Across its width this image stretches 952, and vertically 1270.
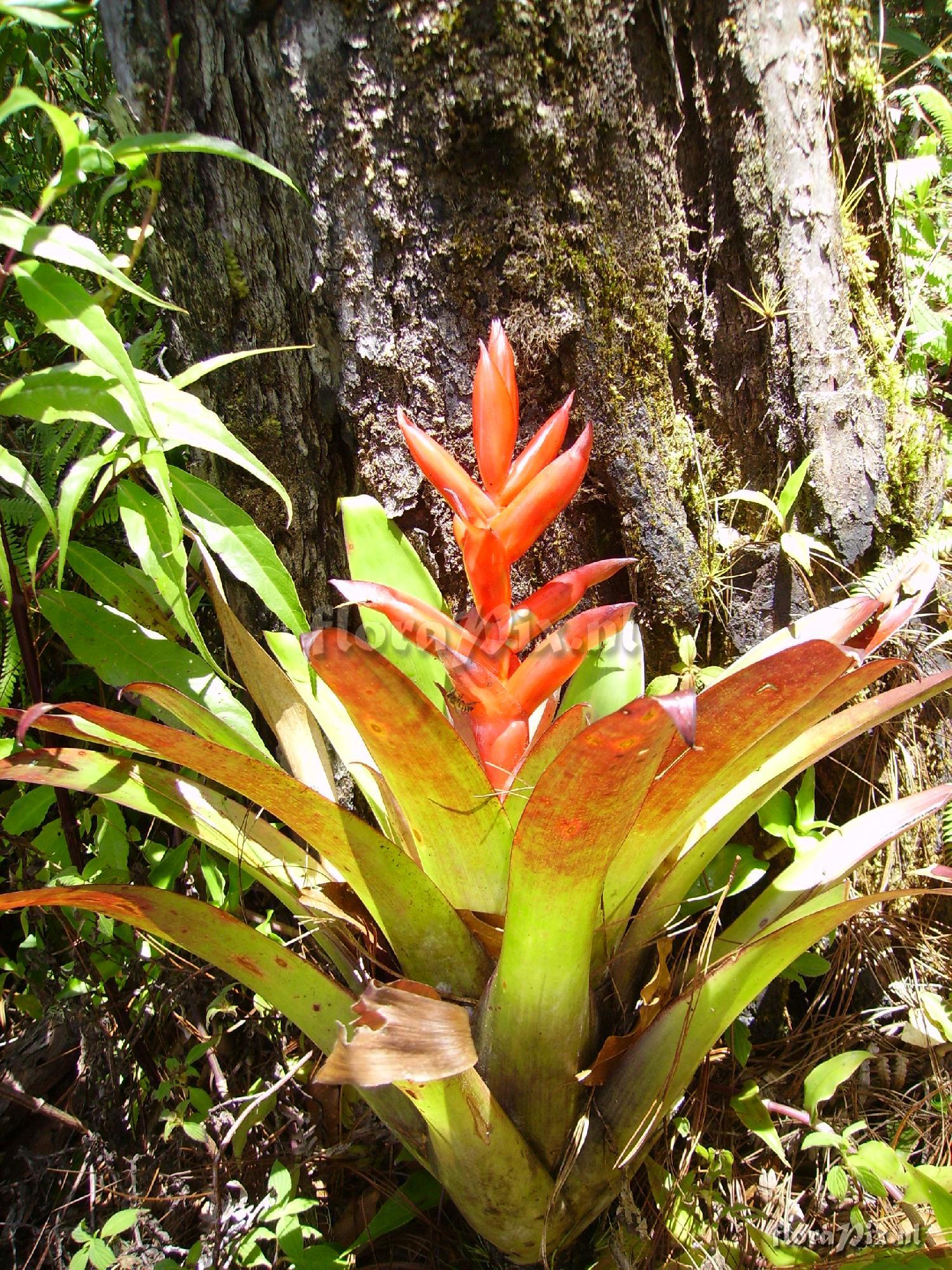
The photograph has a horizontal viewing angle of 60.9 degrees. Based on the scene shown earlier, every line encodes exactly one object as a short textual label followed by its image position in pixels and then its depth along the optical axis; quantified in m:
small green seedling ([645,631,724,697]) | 1.30
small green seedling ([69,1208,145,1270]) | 0.94
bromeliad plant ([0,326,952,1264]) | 0.80
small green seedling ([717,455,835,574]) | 1.30
